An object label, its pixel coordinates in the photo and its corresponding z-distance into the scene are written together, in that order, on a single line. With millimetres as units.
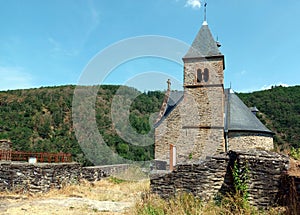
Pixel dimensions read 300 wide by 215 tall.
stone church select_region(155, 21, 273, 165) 16359
